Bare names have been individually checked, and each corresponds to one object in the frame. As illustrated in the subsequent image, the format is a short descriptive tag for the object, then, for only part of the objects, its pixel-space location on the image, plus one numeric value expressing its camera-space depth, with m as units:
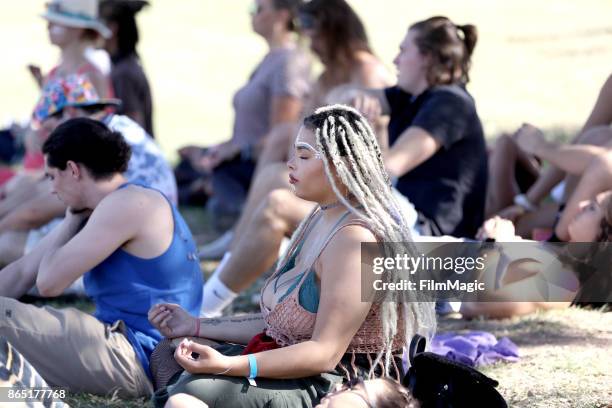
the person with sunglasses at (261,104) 14.27
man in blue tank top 7.63
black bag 6.25
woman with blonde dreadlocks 6.10
